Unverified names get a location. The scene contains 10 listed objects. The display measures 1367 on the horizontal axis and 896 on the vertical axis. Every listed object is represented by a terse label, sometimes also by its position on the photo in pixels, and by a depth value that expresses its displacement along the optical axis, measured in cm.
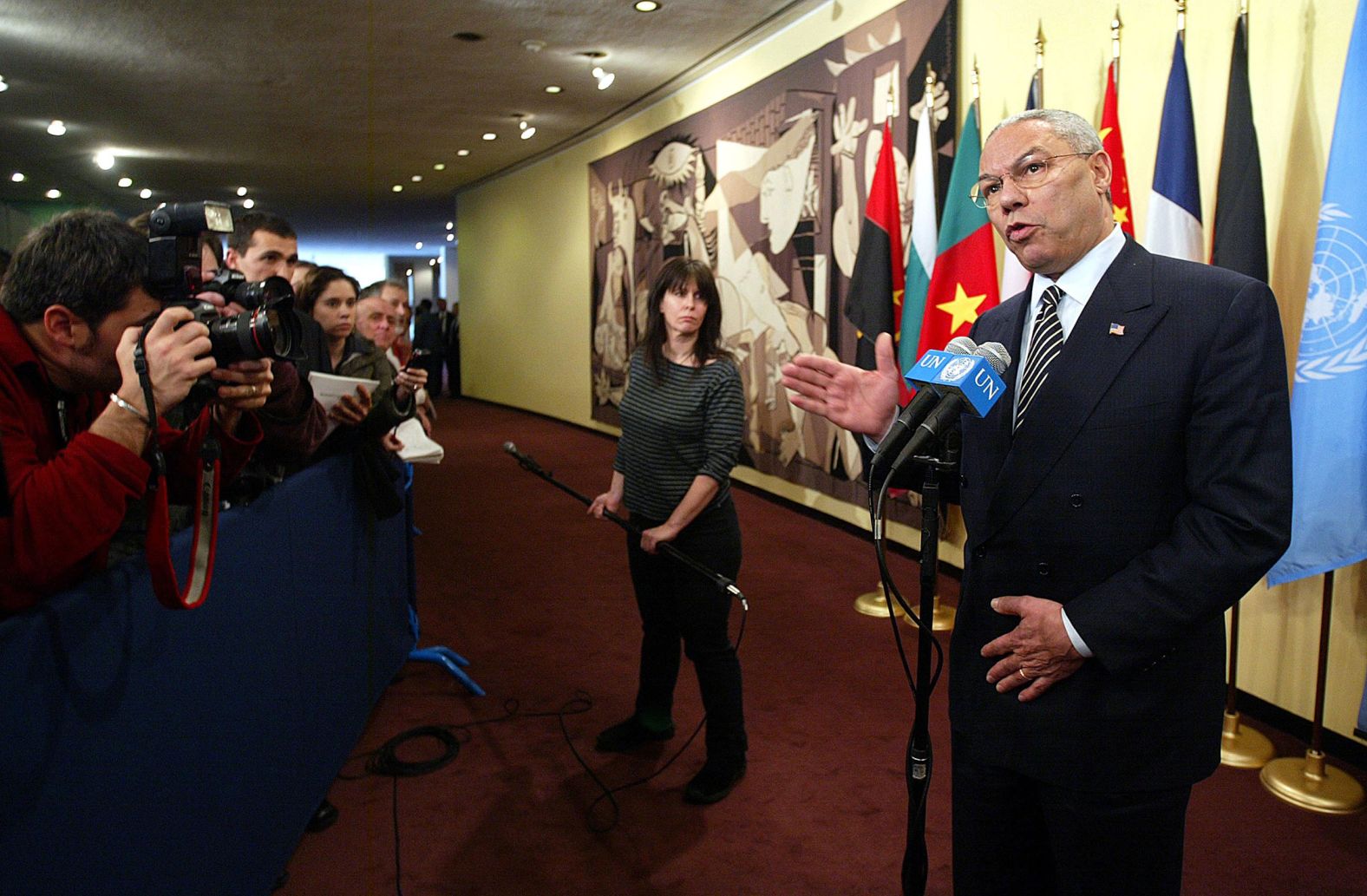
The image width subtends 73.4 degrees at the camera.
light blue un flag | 245
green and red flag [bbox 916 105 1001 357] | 388
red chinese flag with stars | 319
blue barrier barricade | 125
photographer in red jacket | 125
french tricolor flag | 299
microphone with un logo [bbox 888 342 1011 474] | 113
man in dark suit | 114
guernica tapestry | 494
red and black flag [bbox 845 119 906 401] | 443
